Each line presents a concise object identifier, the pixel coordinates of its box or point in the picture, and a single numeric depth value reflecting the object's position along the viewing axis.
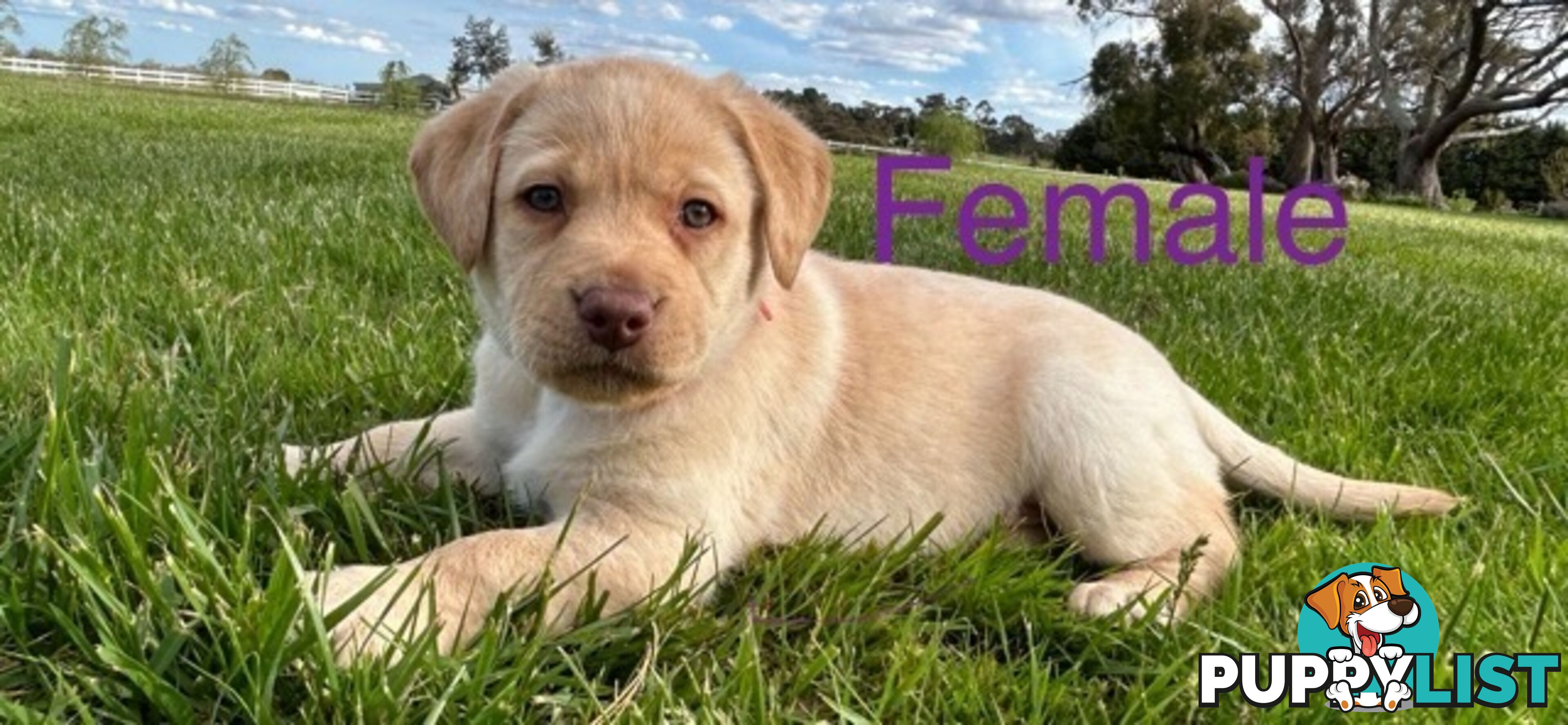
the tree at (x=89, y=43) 44.81
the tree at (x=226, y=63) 43.62
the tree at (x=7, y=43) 31.06
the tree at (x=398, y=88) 40.91
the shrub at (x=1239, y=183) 38.19
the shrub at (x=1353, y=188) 33.56
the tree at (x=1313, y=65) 37.22
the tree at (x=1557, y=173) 42.12
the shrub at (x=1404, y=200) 31.51
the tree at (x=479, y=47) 41.00
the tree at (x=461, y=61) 40.72
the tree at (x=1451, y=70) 31.44
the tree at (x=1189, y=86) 41.81
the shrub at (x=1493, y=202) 37.70
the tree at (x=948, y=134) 38.34
